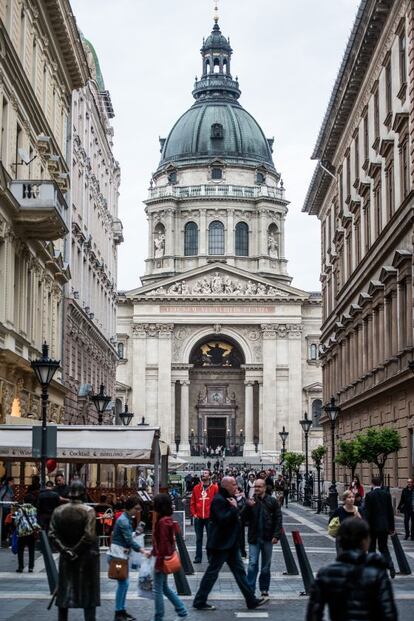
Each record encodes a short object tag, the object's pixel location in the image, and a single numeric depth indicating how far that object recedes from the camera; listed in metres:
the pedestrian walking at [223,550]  14.57
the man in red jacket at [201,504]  23.20
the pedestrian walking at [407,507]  28.03
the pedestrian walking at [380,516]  18.59
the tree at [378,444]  34.47
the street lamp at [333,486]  38.66
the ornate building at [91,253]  46.72
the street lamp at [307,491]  50.41
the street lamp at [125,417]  47.66
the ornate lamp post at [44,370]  22.39
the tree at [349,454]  35.62
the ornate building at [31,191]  29.64
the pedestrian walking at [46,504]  20.16
